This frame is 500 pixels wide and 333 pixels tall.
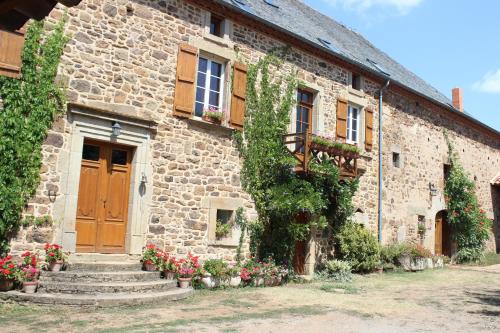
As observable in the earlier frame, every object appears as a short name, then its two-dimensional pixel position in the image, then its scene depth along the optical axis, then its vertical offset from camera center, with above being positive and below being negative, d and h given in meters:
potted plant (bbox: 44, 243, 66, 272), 7.06 -0.58
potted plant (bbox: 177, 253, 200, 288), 7.99 -0.79
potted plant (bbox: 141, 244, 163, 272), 7.95 -0.60
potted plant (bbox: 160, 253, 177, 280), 8.01 -0.74
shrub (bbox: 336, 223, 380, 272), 11.77 -0.39
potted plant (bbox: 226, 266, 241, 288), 8.88 -0.95
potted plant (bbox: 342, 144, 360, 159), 11.00 +1.97
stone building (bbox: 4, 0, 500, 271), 7.76 +2.10
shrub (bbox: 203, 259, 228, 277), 8.65 -0.78
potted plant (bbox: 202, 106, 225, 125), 9.34 +2.26
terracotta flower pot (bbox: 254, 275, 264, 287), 9.30 -1.06
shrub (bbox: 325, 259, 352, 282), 10.93 -0.91
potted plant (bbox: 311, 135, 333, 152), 10.38 +2.00
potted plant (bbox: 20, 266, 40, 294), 6.52 -0.88
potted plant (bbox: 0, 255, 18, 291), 6.47 -0.79
